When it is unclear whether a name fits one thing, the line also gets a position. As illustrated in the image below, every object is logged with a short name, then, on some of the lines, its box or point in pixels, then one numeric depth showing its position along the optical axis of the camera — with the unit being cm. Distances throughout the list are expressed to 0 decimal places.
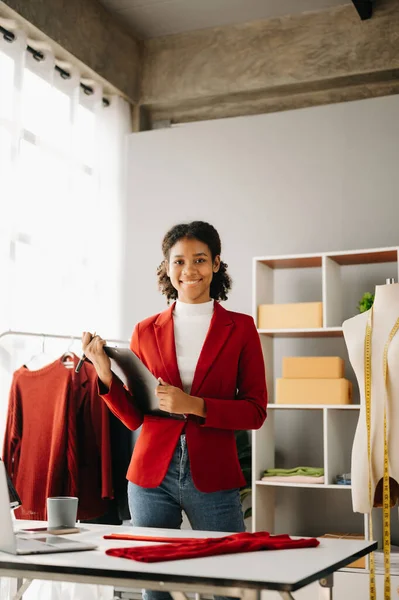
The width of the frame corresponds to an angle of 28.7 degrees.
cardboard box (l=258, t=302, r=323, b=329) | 399
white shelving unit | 399
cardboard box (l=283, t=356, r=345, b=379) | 391
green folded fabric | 391
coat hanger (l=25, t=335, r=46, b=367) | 386
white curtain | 393
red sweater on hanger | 354
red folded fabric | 158
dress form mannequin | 276
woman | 222
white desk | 140
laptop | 167
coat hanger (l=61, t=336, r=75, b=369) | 370
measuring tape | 270
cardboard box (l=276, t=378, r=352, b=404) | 388
